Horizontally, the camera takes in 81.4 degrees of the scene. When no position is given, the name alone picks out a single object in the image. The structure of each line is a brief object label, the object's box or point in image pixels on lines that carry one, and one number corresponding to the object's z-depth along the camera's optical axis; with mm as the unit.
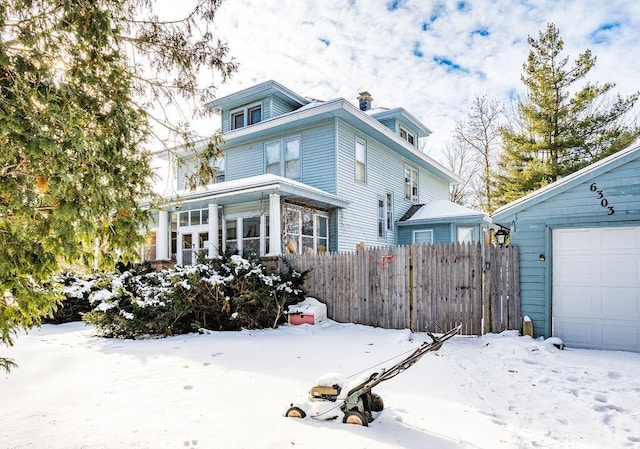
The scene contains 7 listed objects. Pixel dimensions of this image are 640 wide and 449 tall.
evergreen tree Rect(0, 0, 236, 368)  2443
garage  6355
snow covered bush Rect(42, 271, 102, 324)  10047
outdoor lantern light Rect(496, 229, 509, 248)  8273
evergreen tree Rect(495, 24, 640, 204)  17922
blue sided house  12188
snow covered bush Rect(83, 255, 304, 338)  7645
